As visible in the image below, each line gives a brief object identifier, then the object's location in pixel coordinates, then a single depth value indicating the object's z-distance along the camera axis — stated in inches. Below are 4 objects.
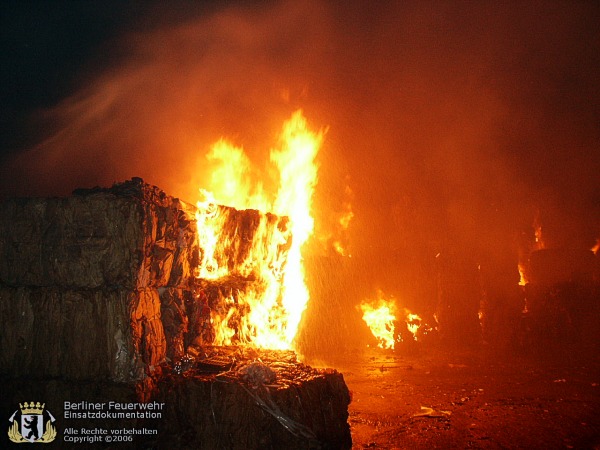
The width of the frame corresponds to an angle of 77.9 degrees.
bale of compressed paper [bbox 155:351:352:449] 223.5
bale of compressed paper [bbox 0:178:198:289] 239.3
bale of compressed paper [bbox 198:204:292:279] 376.8
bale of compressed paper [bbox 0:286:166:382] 230.7
